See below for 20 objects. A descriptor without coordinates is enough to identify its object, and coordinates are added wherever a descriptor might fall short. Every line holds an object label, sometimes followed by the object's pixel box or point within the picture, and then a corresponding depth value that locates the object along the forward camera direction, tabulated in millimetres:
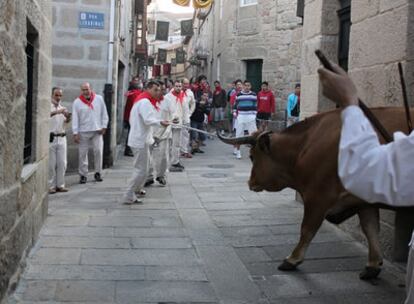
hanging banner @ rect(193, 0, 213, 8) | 20875
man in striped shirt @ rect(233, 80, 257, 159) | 13898
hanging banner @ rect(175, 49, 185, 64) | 44438
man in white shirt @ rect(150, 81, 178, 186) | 9727
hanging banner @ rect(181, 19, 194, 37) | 35156
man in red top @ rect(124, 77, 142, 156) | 14297
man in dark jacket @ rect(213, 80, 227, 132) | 18391
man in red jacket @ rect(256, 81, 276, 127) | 16500
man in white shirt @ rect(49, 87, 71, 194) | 9078
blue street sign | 12031
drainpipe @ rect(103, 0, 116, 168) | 12227
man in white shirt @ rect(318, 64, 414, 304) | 1806
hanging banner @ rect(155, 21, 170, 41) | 33438
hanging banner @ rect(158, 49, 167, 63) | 48694
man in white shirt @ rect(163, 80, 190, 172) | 11820
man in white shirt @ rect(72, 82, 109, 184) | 10375
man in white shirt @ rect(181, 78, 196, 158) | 12923
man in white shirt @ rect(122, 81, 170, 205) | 8164
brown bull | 4754
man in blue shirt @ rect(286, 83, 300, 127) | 15680
